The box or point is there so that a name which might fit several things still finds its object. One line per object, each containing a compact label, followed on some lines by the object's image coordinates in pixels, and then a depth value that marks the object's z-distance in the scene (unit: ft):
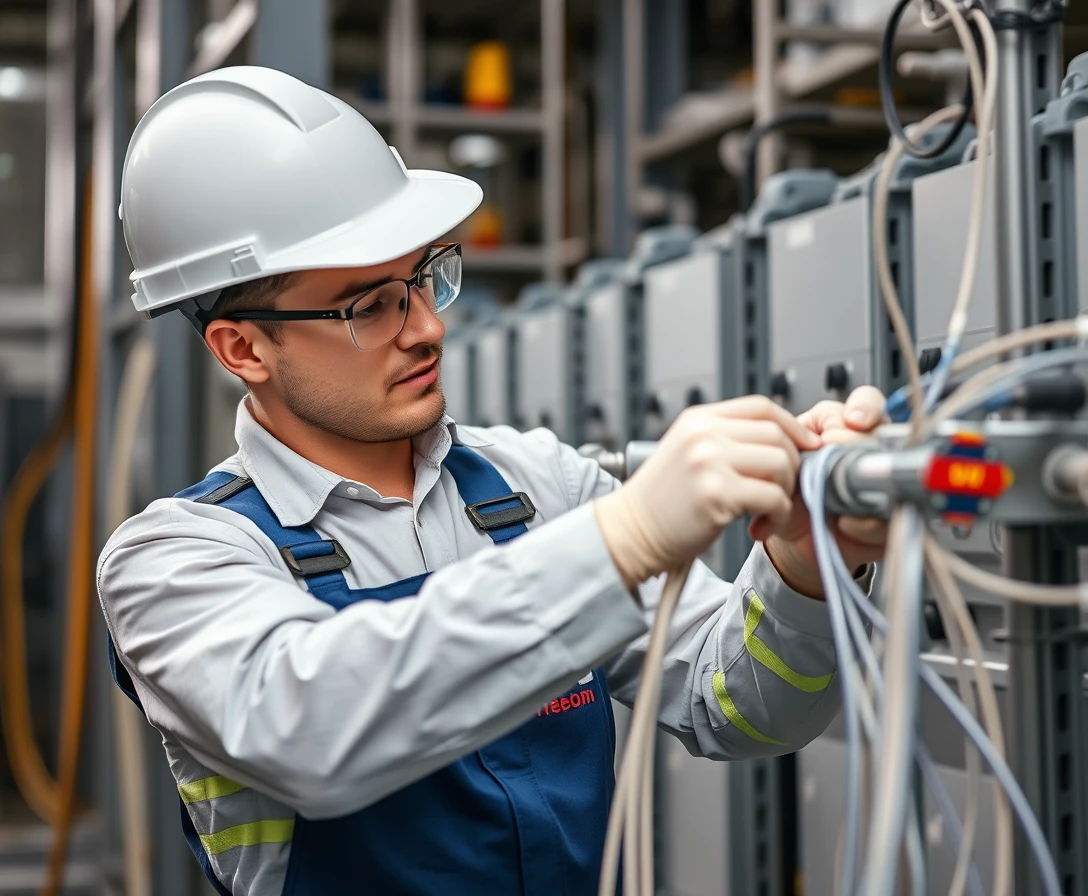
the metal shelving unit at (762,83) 9.16
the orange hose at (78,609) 11.71
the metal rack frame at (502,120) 14.26
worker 2.64
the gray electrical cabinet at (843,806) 4.38
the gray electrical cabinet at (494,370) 9.52
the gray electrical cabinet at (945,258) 4.06
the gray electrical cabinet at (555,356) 8.12
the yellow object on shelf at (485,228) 15.48
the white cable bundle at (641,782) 2.57
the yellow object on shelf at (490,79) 15.01
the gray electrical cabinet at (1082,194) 3.40
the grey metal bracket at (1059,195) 3.39
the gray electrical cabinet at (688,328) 6.02
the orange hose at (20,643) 14.29
